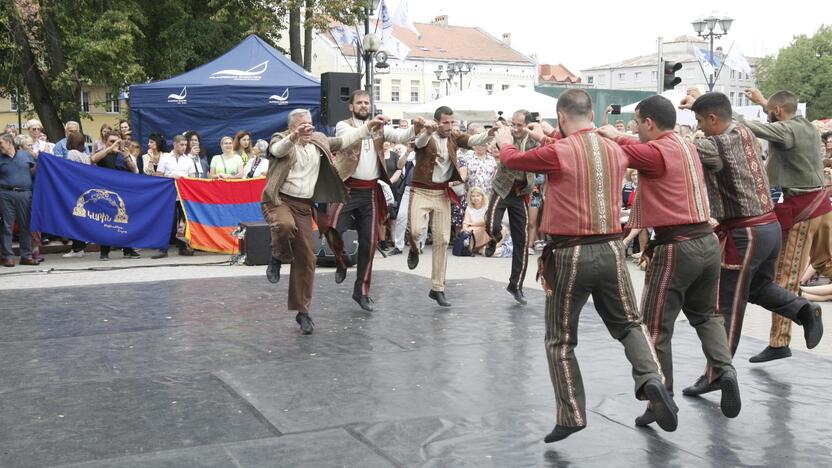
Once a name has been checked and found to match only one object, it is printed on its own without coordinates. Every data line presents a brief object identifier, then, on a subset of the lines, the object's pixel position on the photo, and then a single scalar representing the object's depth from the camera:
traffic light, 14.43
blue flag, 13.38
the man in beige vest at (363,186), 8.62
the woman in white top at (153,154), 14.73
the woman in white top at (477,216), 14.73
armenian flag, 14.16
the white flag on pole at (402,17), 27.23
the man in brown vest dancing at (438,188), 9.05
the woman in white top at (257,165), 14.66
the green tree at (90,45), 22.39
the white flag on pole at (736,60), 24.44
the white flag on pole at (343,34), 30.75
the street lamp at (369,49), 20.95
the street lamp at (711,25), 23.69
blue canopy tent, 16.78
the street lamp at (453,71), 42.52
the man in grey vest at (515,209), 9.28
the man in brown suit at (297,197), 7.62
